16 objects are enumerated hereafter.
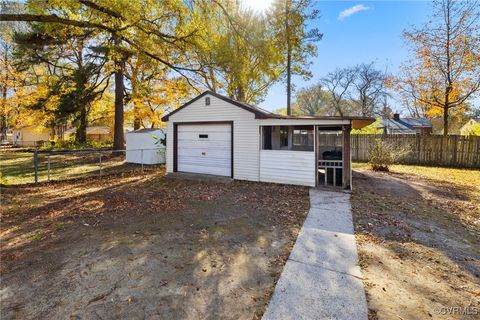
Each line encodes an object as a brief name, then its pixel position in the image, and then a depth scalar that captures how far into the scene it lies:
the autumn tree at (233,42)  9.20
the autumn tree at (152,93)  17.19
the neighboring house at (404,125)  26.69
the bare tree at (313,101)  37.47
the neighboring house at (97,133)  41.97
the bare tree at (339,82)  30.50
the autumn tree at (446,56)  13.68
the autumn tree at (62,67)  14.89
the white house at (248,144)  8.18
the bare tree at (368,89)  29.94
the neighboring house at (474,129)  13.71
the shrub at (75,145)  21.55
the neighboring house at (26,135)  39.32
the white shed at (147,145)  14.20
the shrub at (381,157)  11.90
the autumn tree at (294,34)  11.78
